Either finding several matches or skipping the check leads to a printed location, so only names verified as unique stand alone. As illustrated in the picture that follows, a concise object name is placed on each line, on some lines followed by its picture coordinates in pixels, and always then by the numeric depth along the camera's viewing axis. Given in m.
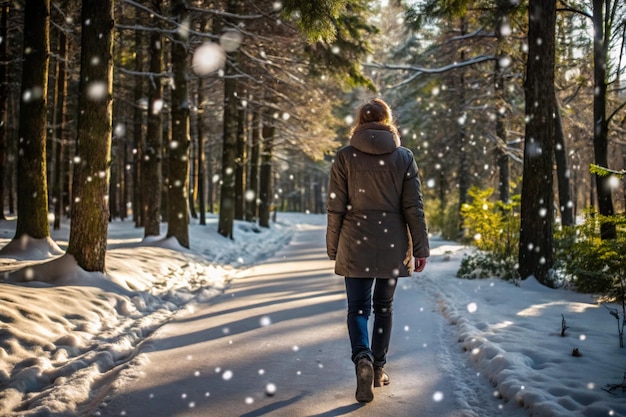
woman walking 3.88
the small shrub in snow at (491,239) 9.95
